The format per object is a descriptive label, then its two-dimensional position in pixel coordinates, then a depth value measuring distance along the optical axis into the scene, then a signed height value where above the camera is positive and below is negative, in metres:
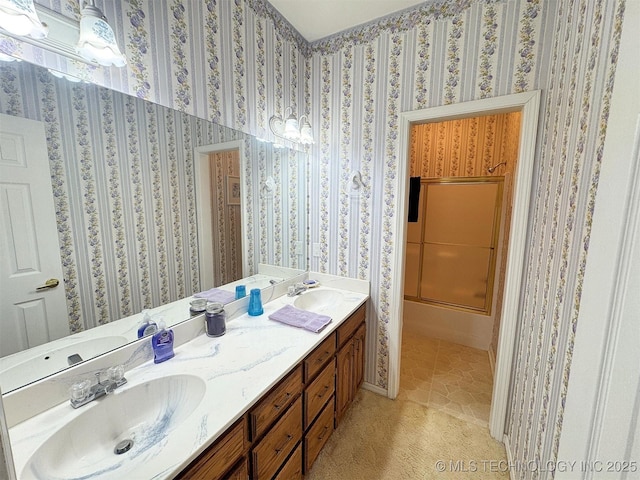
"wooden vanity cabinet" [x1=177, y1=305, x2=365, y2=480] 0.88 -0.95
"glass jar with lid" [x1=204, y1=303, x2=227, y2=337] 1.36 -0.61
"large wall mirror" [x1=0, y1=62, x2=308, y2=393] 0.83 -0.01
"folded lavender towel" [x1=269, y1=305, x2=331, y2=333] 1.48 -0.67
